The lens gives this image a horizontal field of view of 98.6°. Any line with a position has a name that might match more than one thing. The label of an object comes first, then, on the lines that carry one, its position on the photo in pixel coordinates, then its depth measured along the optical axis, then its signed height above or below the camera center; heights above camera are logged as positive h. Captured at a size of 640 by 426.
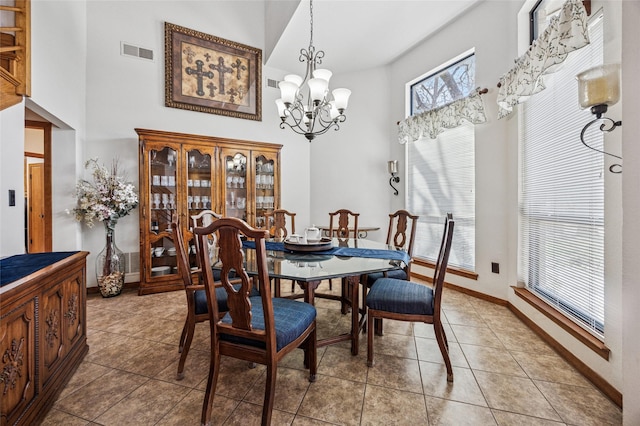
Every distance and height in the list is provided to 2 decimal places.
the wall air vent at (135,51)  3.49 +2.07
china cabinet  3.33 +0.34
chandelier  2.22 +0.99
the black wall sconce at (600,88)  1.41 +0.64
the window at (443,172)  3.37 +0.53
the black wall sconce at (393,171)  4.10 +0.60
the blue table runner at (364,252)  2.10 -0.34
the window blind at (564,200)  1.79 +0.09
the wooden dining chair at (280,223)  3.32 -0.15
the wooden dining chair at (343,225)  3.45 -0.17
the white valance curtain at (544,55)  1.75 +1.15
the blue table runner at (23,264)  1.30 -0.29
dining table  1.63 -0.35
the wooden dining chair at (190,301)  1.75 -0.59
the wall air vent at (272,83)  4.43 +2.08
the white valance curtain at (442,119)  3.05 +1.16
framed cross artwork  3.74 +1.99
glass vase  3.23 -0.67
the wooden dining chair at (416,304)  1.73 -0.61
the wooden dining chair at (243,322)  1.30 -0.58
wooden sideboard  1.16 -0.65
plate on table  2.23 -0.28
